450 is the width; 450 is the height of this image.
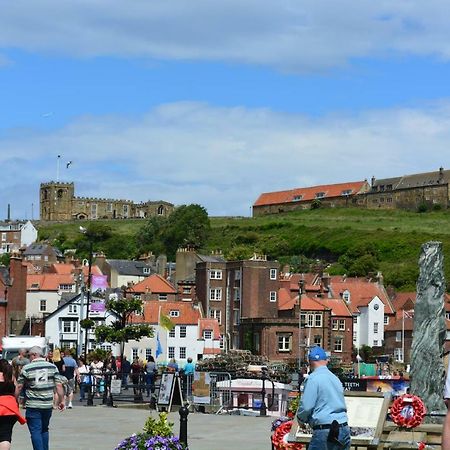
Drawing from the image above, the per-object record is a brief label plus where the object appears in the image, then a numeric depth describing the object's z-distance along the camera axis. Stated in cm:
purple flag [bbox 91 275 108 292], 6450
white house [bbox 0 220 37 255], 18888
